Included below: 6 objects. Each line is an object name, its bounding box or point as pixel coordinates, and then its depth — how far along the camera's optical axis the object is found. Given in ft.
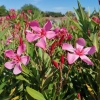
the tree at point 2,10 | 63.69
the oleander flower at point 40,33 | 0.45
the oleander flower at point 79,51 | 0.44
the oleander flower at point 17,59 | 0.46
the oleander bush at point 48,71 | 0.46
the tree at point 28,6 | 75.52
